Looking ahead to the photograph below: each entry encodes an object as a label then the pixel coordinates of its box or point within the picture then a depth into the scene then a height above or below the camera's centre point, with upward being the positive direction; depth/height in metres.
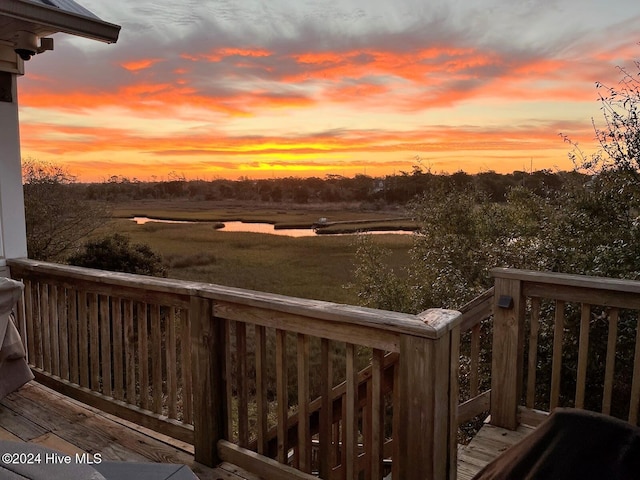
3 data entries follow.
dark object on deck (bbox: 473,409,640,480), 0.82 -0.49
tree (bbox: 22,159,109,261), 10.48 -0.51
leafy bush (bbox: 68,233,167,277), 8.80 -1.29
